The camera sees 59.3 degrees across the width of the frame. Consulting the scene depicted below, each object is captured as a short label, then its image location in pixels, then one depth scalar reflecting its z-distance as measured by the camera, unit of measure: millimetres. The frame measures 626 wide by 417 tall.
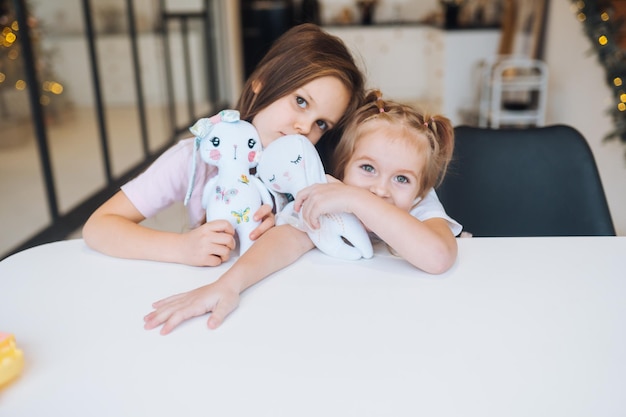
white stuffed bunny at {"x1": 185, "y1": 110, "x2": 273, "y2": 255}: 881
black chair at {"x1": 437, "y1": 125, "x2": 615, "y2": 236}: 1235
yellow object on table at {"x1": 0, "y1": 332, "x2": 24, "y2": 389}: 537
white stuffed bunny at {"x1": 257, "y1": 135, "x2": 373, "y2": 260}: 838
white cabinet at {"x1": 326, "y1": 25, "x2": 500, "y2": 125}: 5039
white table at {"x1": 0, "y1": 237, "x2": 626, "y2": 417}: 518
